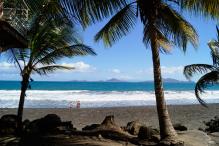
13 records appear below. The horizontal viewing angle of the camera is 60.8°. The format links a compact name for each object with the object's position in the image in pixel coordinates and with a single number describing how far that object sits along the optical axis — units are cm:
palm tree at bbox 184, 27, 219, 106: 671
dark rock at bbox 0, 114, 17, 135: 583
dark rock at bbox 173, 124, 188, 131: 660
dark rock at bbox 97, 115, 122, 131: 558
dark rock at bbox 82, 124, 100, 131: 592
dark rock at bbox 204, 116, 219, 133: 738
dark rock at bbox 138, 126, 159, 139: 529
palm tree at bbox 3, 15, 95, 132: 659
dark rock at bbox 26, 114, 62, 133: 572
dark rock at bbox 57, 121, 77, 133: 567
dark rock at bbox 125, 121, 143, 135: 585
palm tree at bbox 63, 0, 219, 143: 501
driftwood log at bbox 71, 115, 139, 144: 519
